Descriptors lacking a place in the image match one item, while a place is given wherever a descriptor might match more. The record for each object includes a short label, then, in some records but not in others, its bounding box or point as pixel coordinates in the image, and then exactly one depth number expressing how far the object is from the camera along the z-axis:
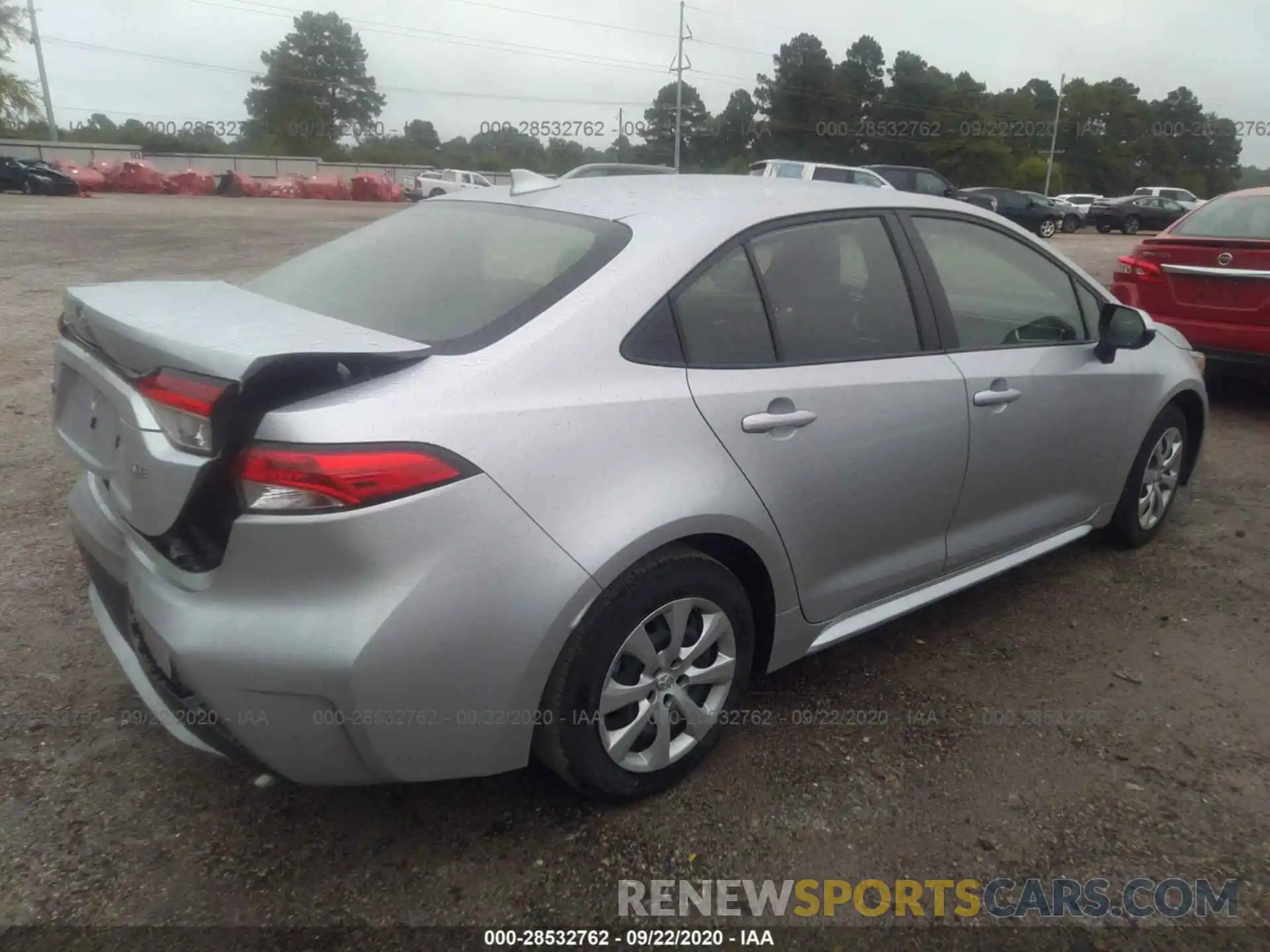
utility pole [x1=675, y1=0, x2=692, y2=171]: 47.53
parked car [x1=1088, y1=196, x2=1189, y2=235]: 32.97
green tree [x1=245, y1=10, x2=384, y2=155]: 76.50
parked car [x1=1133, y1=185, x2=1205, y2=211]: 38.81
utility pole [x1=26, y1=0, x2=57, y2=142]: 48.59
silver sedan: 1.90
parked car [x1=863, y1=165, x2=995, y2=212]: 21.12
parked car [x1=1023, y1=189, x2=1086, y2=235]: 31.94
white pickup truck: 39.69
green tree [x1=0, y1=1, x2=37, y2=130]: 54.22
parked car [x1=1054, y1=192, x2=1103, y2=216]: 38.50
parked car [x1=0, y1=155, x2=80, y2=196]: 32.69
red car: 5.80
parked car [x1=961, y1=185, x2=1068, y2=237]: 29.41
